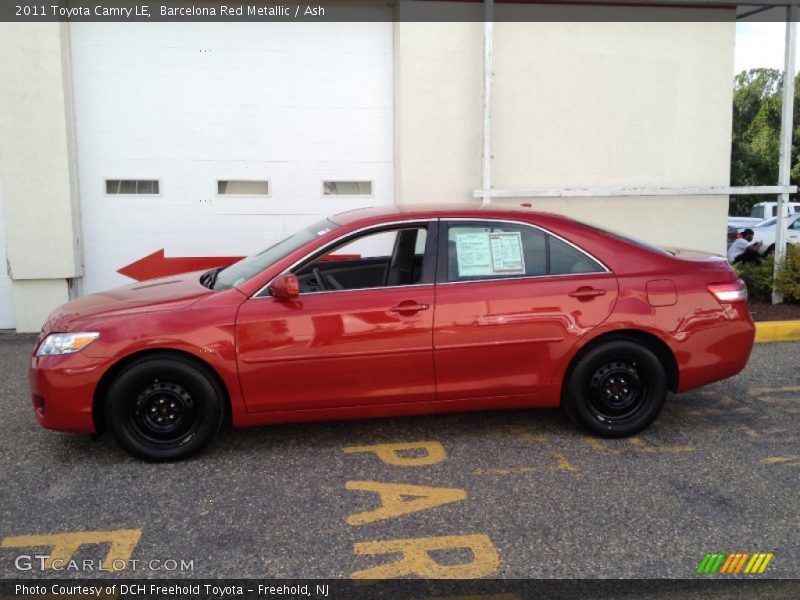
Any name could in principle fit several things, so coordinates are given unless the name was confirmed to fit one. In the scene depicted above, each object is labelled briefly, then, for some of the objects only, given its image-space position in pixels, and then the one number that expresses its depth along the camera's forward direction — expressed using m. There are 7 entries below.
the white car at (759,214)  19.74
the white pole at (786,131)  8.71
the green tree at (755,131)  29.20
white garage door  8.31
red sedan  4.57
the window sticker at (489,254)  4.98
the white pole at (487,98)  8.37
